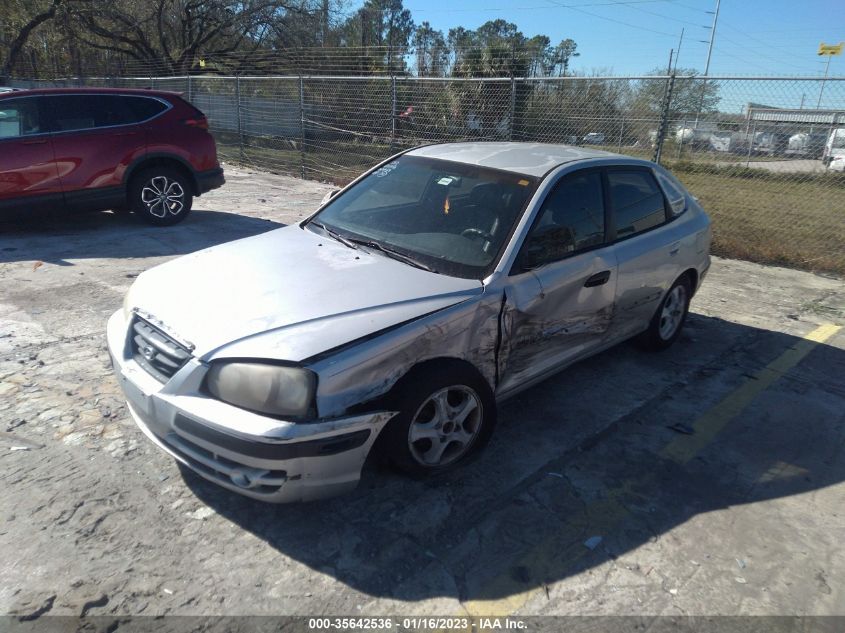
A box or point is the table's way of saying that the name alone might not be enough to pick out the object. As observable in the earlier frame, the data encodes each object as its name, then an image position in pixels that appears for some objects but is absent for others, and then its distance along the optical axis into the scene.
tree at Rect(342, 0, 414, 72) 18.91
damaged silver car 2.60
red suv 7.16
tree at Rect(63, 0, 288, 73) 24.91
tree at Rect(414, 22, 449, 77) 13.65
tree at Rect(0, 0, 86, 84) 23.52
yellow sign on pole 34.56
